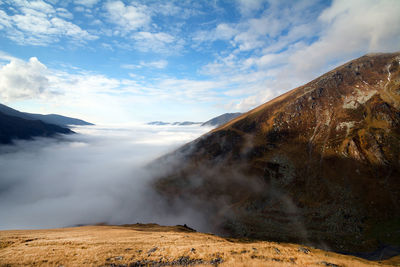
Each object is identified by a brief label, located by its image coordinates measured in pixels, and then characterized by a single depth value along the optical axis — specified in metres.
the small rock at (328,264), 24.08
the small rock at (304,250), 29.97
